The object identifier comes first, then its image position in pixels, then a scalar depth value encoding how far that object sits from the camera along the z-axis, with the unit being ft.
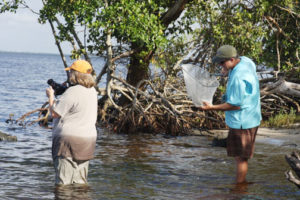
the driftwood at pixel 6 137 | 42.93
